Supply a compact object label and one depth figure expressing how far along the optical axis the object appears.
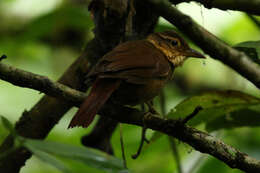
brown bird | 5.54
